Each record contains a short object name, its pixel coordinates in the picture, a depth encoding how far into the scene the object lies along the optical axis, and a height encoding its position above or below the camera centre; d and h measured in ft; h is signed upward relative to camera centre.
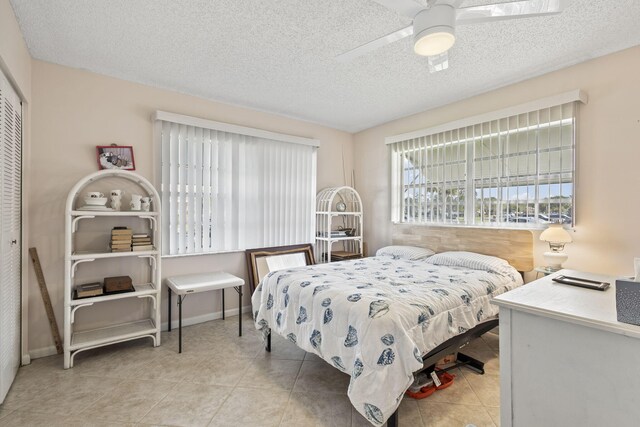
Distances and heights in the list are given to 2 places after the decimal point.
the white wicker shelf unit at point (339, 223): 14.29 -0.58
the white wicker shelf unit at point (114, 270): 8.04 -1.82
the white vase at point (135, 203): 9.43 +0.32
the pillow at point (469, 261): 9.45 -1.65
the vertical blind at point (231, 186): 10.91 +1.12
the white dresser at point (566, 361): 3.81 -2.14
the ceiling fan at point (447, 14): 5.01 +3.48
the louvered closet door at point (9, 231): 6.43 -0.41
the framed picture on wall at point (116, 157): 9.56 +1.86
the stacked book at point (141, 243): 9.25 -0.93
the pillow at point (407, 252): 11.96 -1.68
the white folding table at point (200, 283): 9.34 -2.37
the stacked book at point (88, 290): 8.38 -2.22
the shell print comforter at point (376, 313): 5.34 -2.27
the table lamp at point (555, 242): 8.60 -0.91
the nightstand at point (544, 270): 8.71 -1.74
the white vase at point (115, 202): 9.11 +0.35
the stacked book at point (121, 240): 8.92 -0.81
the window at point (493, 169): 9.32 +1.62
